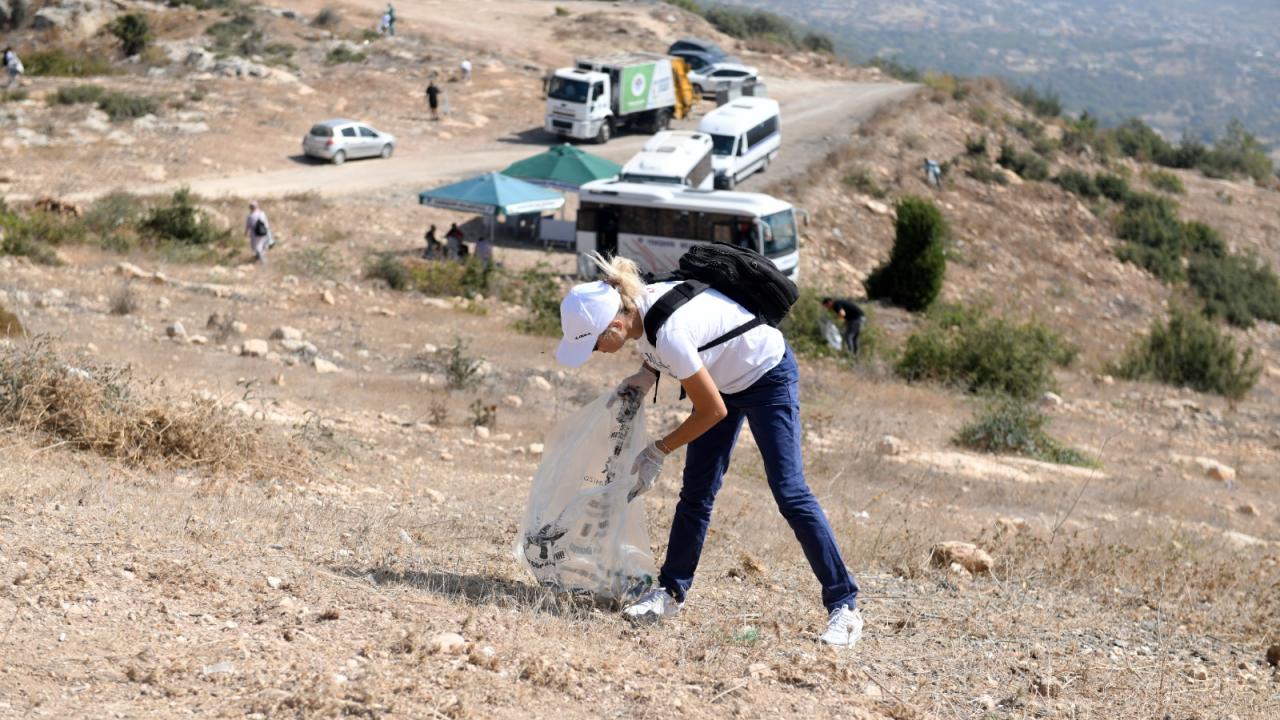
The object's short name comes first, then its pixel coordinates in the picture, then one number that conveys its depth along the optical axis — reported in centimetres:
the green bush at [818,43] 5641
